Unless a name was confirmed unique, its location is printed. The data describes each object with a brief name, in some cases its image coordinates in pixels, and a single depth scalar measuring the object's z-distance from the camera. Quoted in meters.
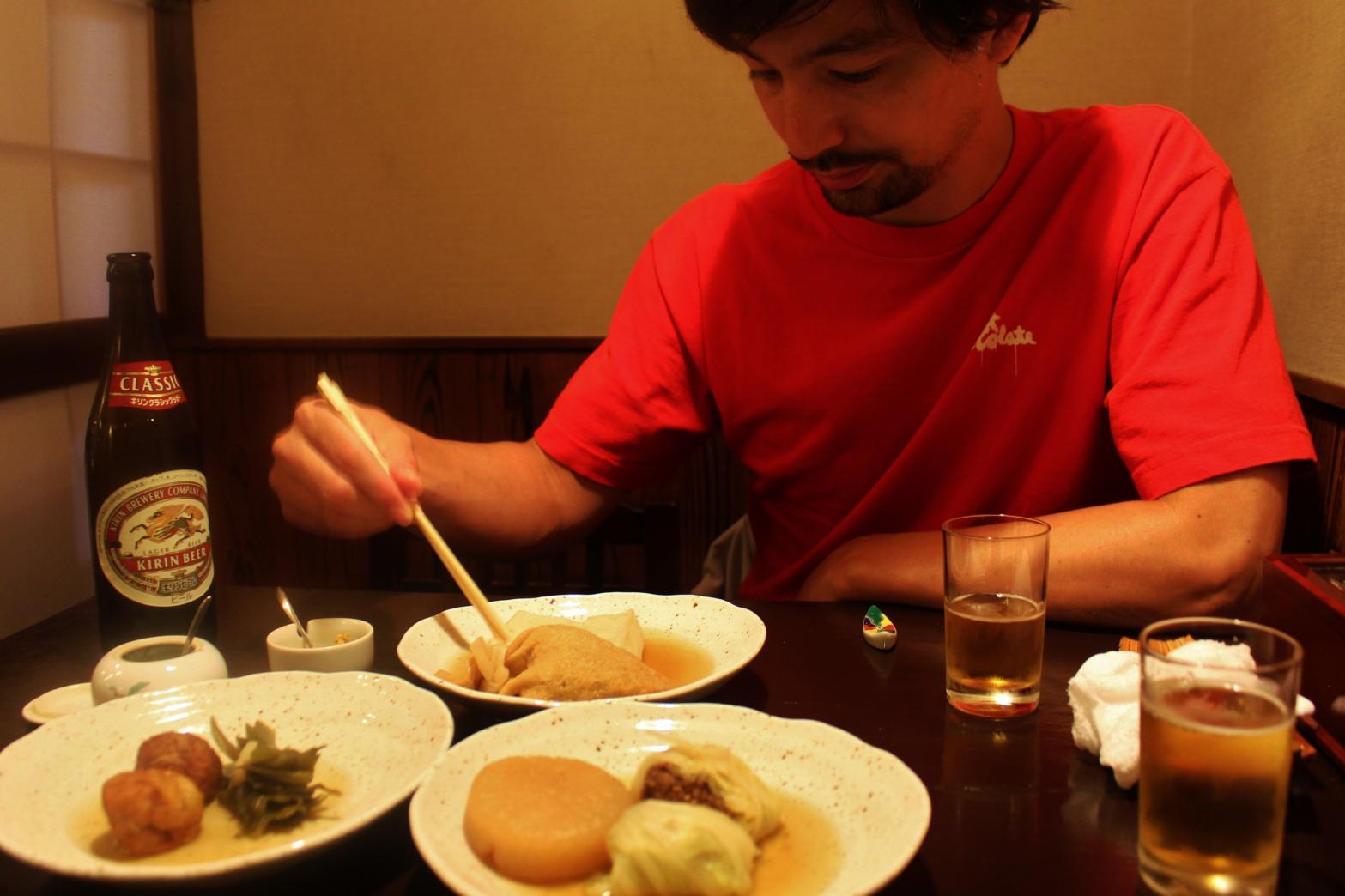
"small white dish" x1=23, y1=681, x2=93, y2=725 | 0.95
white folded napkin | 0.77
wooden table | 0.69
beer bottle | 1.09
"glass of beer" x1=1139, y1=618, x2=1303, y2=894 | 0.62
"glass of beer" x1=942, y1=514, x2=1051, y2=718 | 0.91
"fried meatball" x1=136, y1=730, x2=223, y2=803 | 0.75
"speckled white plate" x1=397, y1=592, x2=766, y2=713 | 0.99
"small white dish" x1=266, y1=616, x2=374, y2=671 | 1.03
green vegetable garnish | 0.73
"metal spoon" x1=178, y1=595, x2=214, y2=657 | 0.98
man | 1.21
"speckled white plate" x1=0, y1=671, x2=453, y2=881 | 0.66
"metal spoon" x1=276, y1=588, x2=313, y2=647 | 1.09
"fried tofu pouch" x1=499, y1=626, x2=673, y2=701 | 0.92
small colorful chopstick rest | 1.08
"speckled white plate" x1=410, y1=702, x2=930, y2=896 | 0.64
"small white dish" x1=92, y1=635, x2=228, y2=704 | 0.93
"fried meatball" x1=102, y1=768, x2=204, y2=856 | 0.69
